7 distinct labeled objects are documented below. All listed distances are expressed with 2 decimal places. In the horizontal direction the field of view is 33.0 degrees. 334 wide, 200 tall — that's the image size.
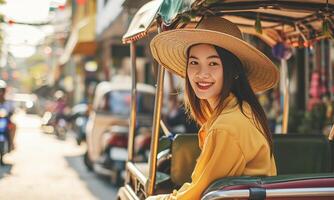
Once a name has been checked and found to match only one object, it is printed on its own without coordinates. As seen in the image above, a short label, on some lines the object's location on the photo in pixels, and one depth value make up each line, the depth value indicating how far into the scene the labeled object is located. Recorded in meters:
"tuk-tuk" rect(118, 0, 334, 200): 3.68
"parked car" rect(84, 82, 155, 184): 9.12
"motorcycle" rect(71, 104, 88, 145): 15.83
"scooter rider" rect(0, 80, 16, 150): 11.21
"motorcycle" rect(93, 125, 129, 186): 9.02
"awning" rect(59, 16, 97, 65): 20.73
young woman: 2.54
